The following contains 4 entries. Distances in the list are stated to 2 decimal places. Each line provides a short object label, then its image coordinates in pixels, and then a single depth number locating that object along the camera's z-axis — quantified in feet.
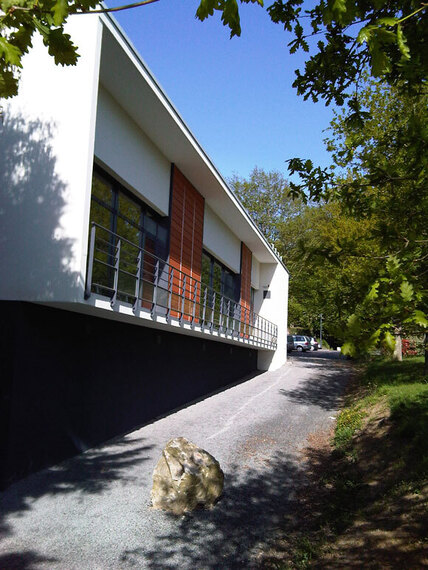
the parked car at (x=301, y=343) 142.41
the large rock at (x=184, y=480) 23.38
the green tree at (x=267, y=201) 136.26
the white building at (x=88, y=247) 24.80
